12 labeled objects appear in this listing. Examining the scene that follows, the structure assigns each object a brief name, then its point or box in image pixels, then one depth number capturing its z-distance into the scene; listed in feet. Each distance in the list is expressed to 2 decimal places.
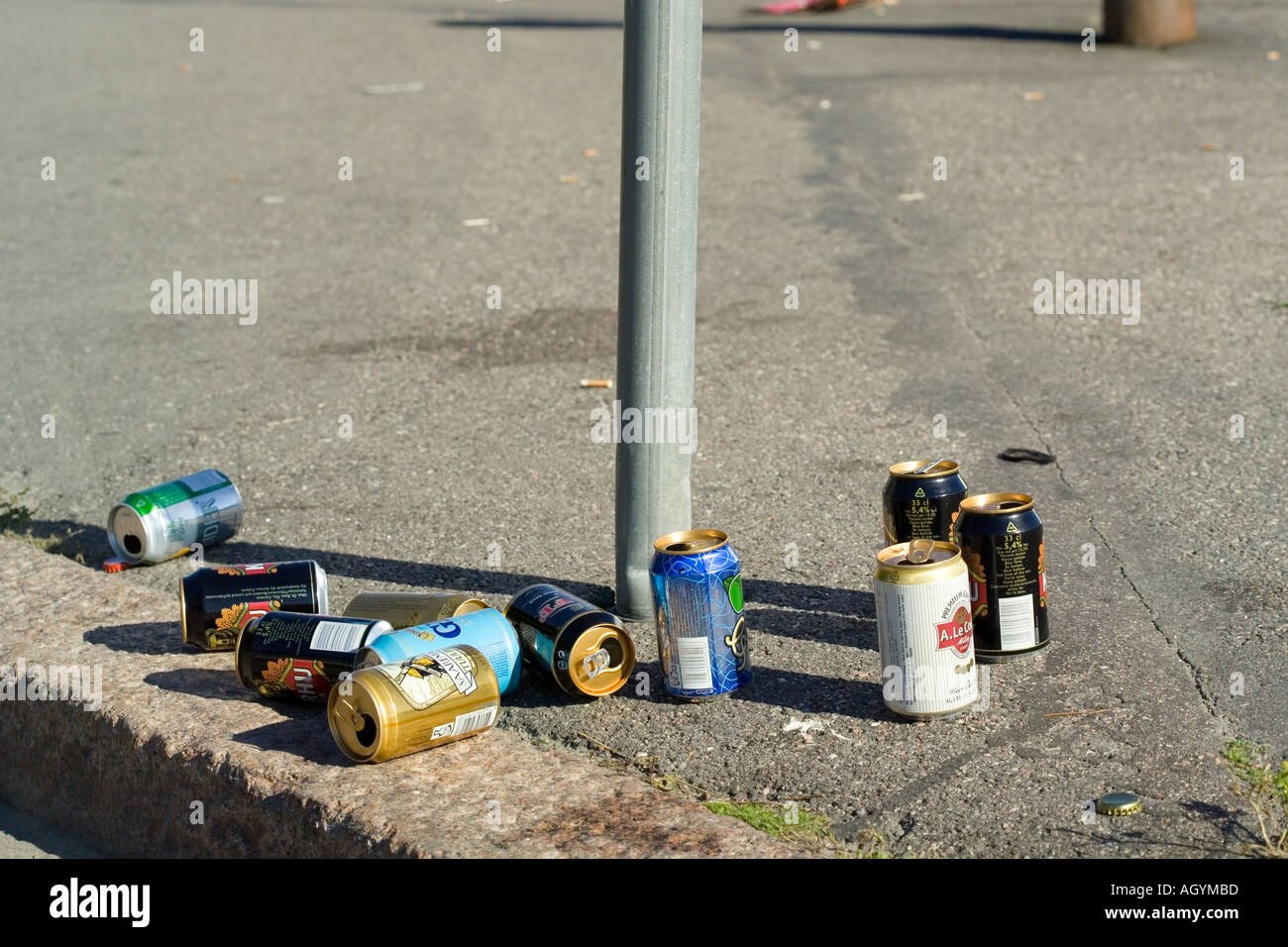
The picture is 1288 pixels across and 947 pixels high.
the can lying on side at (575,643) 11.43
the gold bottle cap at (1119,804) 9.53
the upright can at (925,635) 10.63
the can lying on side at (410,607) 11.94
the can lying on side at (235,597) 12.28
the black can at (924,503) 12.47
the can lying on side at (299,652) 11.09
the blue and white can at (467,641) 10.78
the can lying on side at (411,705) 10.07
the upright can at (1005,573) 11.53
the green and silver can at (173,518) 14.70
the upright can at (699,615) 11.23
